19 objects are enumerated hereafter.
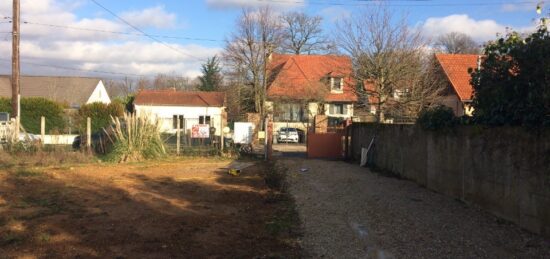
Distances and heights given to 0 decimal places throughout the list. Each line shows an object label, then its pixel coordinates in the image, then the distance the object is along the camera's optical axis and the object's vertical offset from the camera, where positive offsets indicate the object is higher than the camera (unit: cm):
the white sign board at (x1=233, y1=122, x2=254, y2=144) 2345 -12
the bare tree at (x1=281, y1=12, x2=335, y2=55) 5535 +979
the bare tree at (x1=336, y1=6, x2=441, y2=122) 2580 +297
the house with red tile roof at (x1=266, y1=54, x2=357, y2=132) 4128 +316
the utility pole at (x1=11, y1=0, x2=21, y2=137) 2427 +344
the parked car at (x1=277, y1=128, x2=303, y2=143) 3829 -42
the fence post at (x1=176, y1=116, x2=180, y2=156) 2130 -61
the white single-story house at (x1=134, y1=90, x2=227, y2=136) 4925 +260
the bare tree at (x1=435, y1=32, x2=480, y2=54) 5969 +1038
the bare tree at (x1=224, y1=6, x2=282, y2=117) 4081 +594
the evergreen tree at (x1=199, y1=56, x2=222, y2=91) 6209 +676
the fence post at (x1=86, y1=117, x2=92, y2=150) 2091 -31
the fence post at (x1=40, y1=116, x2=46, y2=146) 2059 +3
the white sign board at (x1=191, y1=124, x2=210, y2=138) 2234 -3
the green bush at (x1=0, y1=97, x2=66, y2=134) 3806 +132
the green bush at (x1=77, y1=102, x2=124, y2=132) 4088 +153
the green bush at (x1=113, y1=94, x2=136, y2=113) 5581 +319
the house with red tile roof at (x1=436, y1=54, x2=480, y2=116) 3316 +379
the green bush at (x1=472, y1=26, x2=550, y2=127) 730 +79
